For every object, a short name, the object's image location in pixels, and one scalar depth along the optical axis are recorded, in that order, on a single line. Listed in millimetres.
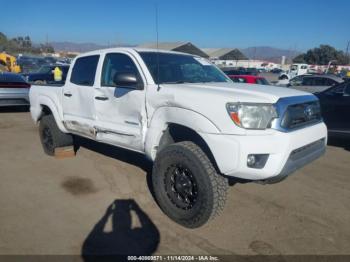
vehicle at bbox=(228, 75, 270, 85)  13462
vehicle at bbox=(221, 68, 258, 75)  24258
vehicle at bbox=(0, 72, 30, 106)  10868
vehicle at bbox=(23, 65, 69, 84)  17781
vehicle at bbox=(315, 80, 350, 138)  6715
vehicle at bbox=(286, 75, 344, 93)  13211
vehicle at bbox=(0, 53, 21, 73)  23800
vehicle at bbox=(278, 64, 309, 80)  48931
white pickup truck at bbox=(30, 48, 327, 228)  3152
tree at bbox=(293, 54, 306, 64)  83094
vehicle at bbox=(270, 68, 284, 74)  59094
